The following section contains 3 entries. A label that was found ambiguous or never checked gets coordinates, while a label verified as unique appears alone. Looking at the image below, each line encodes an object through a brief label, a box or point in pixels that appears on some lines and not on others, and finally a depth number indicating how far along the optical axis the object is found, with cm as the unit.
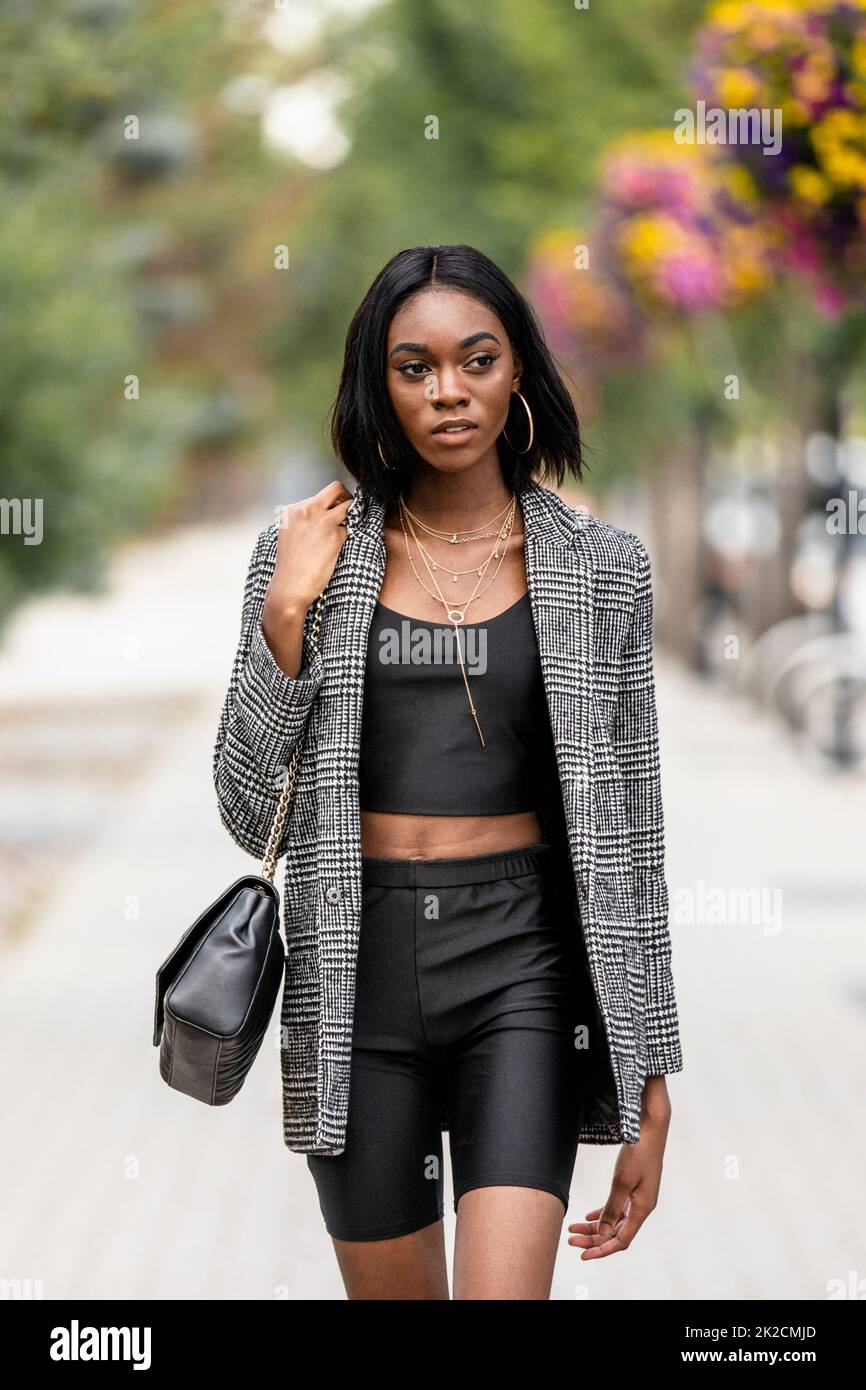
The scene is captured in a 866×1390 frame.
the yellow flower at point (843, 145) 700
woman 307
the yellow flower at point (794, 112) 709
